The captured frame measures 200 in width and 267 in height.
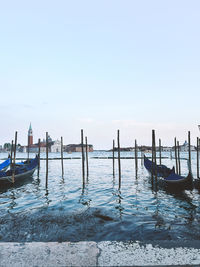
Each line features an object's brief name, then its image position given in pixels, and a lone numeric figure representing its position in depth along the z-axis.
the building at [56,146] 162.43
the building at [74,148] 171.88
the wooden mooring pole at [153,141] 12.69
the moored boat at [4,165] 17.47
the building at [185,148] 163.88
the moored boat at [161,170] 15.07
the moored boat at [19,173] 13.84
